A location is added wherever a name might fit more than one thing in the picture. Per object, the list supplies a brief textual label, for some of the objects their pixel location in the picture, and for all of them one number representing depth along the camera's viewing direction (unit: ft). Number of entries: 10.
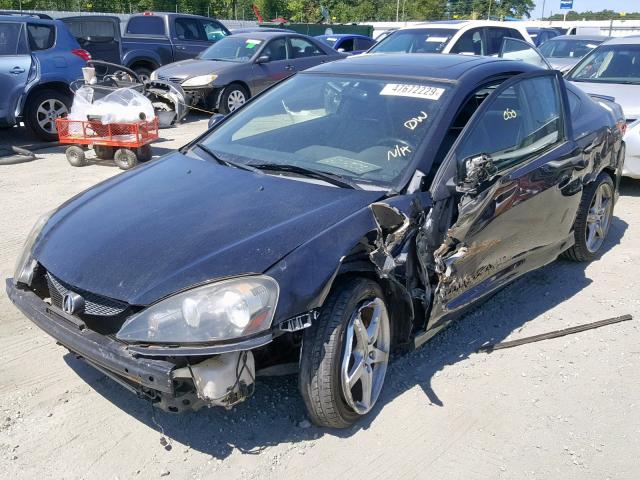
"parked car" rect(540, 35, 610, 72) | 45.50
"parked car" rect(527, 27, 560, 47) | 67.46
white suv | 33.02
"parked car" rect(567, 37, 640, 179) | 22.15
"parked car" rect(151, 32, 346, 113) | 36.29
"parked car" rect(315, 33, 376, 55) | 55.93
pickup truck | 43.93
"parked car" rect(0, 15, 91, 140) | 28.68
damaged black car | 8.23
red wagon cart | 25.59
